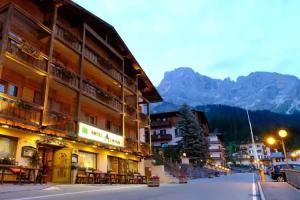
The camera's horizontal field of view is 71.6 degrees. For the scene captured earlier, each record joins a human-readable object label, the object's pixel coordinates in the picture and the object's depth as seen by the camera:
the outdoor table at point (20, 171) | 9.28
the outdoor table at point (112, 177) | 15.16
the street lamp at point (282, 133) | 12.50
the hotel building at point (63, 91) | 11.17
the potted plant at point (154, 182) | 13.93
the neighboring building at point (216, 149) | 65.49
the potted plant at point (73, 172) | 13.21
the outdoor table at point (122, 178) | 16.47
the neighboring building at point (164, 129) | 42.81
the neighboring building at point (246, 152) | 93.60
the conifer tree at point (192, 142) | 34.58
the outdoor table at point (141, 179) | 18.20
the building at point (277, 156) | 49.83
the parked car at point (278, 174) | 17.83
